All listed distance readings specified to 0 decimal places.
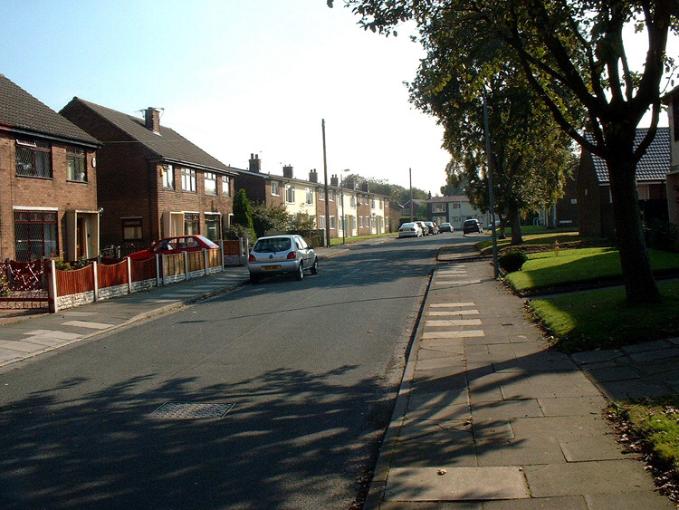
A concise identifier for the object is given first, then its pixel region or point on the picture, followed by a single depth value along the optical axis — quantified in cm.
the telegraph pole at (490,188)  2005
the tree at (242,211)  4234
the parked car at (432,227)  7925
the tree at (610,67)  1031
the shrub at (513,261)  2111
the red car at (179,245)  2612
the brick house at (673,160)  2245
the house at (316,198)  5359
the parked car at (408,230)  6869
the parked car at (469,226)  7118
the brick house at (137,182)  3394
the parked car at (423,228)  7372
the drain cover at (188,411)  716
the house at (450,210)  13288
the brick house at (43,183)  2308
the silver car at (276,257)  2294
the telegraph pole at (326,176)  4715
